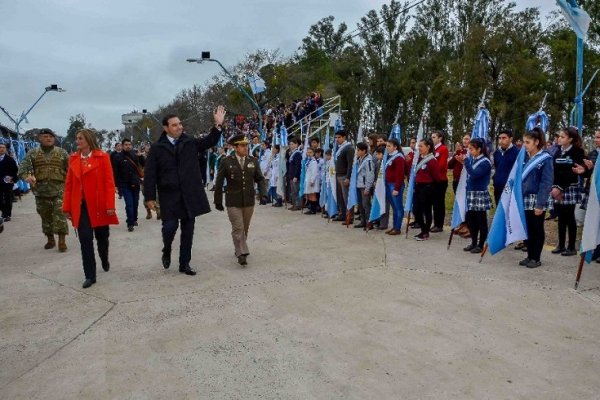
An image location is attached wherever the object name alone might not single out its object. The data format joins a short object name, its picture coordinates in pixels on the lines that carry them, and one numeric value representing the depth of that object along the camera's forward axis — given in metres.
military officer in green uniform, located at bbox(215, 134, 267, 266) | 6.80
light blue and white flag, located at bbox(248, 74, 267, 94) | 26.88
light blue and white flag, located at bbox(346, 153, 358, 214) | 9.80
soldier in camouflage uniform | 8.05
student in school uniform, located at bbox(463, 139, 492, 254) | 7.27
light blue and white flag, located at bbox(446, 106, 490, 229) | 7.66
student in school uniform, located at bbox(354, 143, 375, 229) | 9.50
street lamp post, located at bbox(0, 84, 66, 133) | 31.41
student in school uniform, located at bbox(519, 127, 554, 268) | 6.30
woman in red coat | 5.97
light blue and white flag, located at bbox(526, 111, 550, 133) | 11.52
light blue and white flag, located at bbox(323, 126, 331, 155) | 11.30
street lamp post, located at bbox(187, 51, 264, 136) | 24.17
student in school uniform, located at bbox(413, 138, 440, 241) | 8.40
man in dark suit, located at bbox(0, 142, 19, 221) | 10.70
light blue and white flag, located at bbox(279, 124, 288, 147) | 14.70
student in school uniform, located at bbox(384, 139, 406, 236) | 8.92
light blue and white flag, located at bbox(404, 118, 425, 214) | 8.52
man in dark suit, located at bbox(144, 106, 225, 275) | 6.24
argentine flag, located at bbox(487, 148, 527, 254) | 6.41
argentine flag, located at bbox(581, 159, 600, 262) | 5.43
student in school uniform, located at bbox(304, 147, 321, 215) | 11.92
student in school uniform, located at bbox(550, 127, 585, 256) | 6.71
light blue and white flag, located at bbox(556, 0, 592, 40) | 7.29
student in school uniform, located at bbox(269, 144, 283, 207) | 14.48
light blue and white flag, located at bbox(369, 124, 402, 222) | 9.16
